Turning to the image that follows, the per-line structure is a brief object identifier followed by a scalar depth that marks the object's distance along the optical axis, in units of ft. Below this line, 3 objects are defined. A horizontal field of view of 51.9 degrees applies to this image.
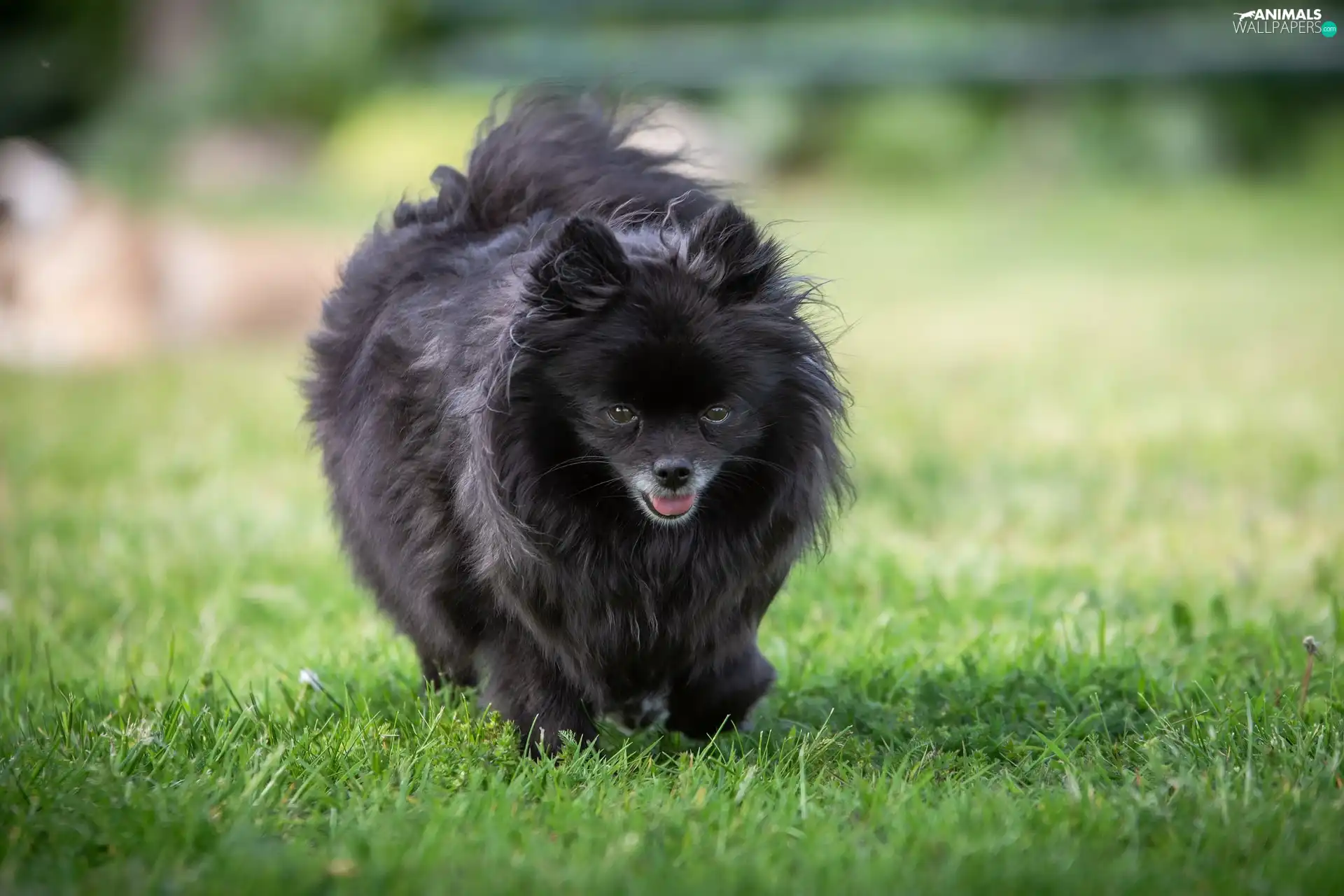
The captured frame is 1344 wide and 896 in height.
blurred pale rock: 36.06
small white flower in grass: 13.39
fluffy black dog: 10.89
